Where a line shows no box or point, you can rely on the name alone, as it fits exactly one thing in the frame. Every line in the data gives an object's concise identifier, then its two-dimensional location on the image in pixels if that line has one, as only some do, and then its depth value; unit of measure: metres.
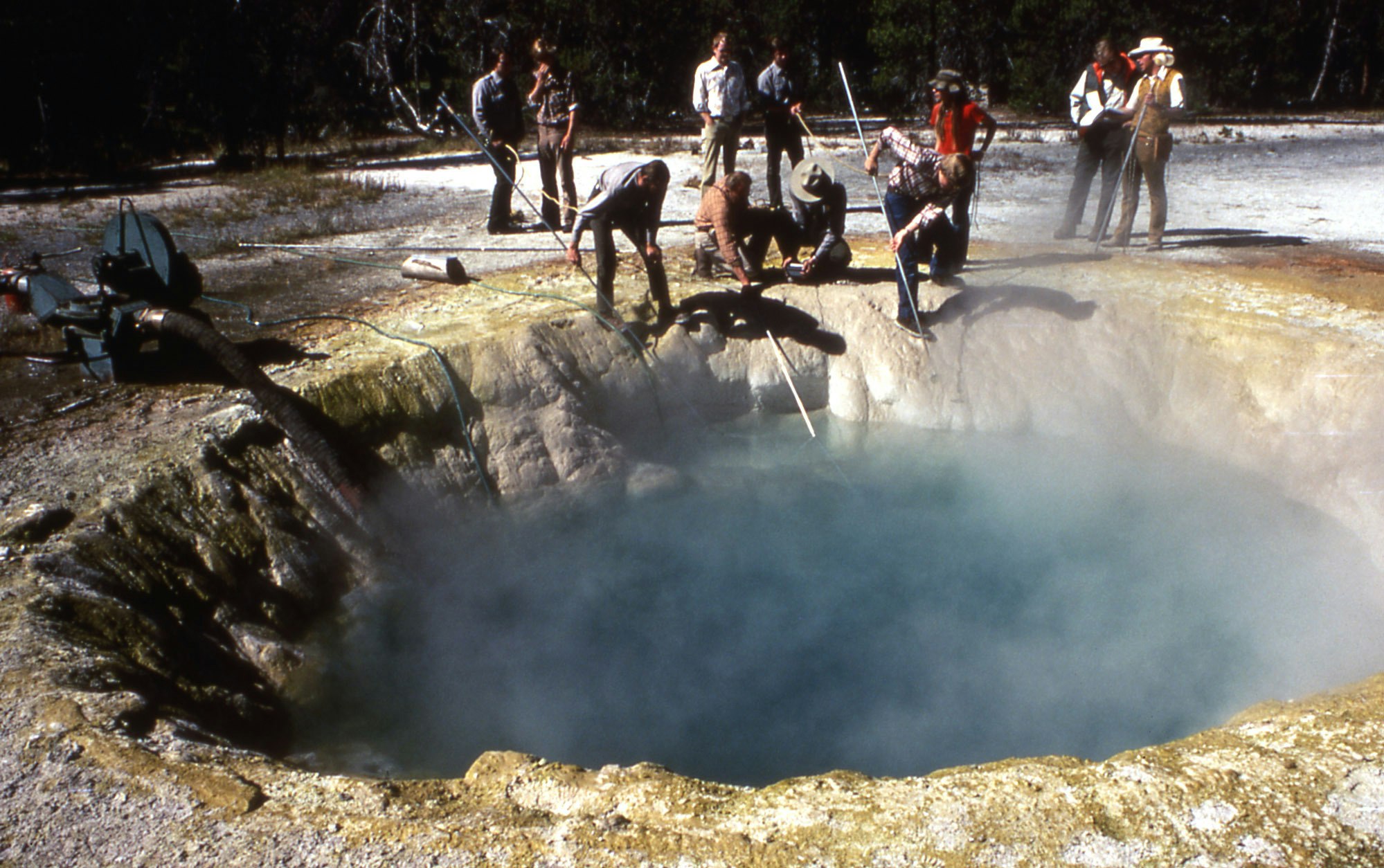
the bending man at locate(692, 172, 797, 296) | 7.07
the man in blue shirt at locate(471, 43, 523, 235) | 8.60
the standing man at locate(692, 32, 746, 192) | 8.88
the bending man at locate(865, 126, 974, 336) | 7.00
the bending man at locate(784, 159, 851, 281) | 7.79
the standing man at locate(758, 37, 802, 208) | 8.75
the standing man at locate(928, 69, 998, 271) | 7.20
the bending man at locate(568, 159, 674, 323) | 6.71
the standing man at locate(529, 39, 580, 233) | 8.67
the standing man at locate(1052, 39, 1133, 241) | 7.99
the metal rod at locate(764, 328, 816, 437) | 7.48
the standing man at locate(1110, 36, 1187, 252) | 7.89
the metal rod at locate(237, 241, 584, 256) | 8.78
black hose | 5.45
